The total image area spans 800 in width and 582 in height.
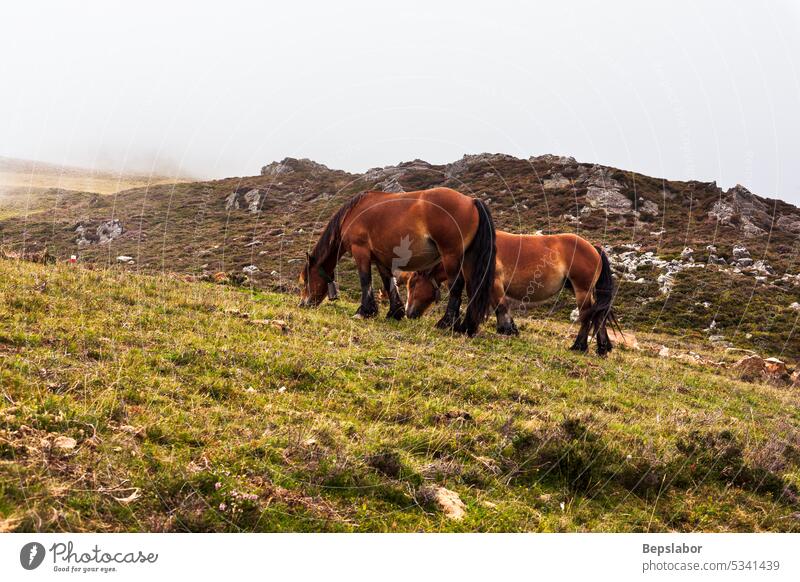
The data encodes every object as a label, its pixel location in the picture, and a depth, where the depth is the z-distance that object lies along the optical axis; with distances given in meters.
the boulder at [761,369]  16.31
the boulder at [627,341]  17.70
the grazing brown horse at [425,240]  11.33
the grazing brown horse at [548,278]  13.41
